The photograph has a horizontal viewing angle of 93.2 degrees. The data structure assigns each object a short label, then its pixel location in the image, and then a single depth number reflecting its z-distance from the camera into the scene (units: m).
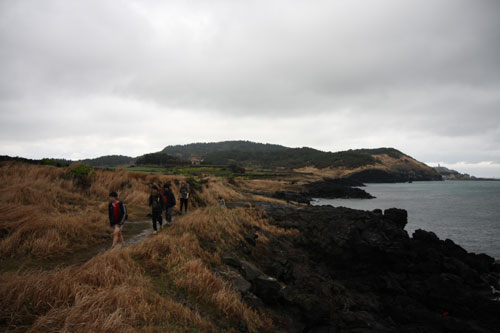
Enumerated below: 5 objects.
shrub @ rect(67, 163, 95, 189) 15.35
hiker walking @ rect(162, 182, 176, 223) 11.64
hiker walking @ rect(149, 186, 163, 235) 9.82
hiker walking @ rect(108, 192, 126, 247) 7.93
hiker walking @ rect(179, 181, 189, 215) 14.54
